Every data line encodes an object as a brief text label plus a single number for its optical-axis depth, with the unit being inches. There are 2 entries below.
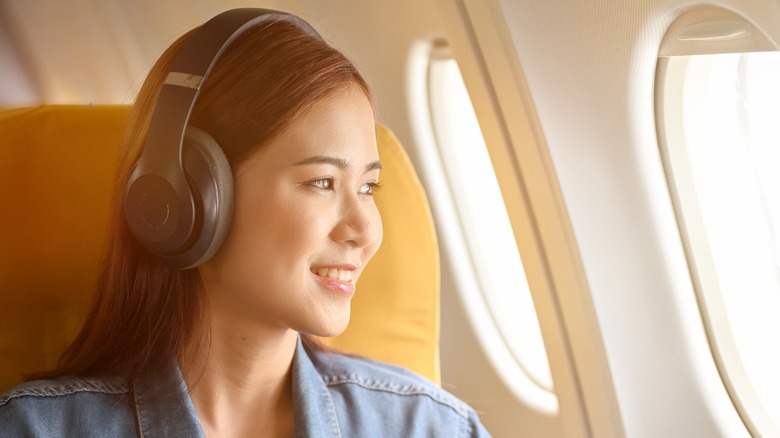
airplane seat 61.1
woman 51.4
